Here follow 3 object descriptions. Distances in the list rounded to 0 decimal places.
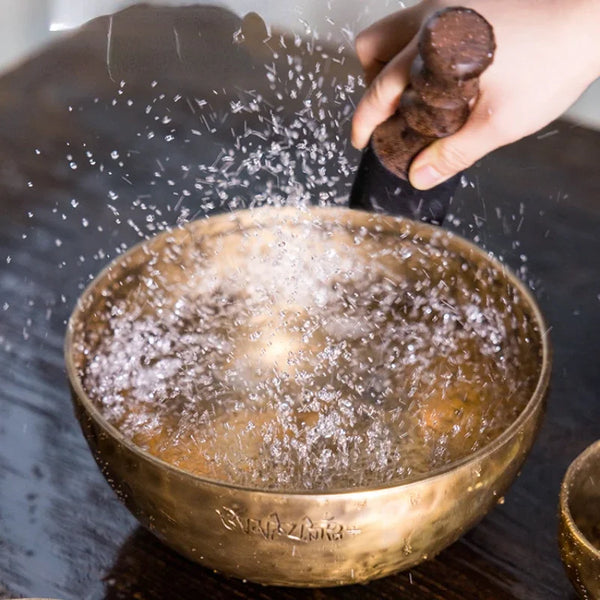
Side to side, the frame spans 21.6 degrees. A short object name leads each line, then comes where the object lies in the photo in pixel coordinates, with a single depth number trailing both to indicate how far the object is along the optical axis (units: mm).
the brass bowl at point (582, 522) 570
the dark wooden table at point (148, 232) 617
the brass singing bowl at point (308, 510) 547
